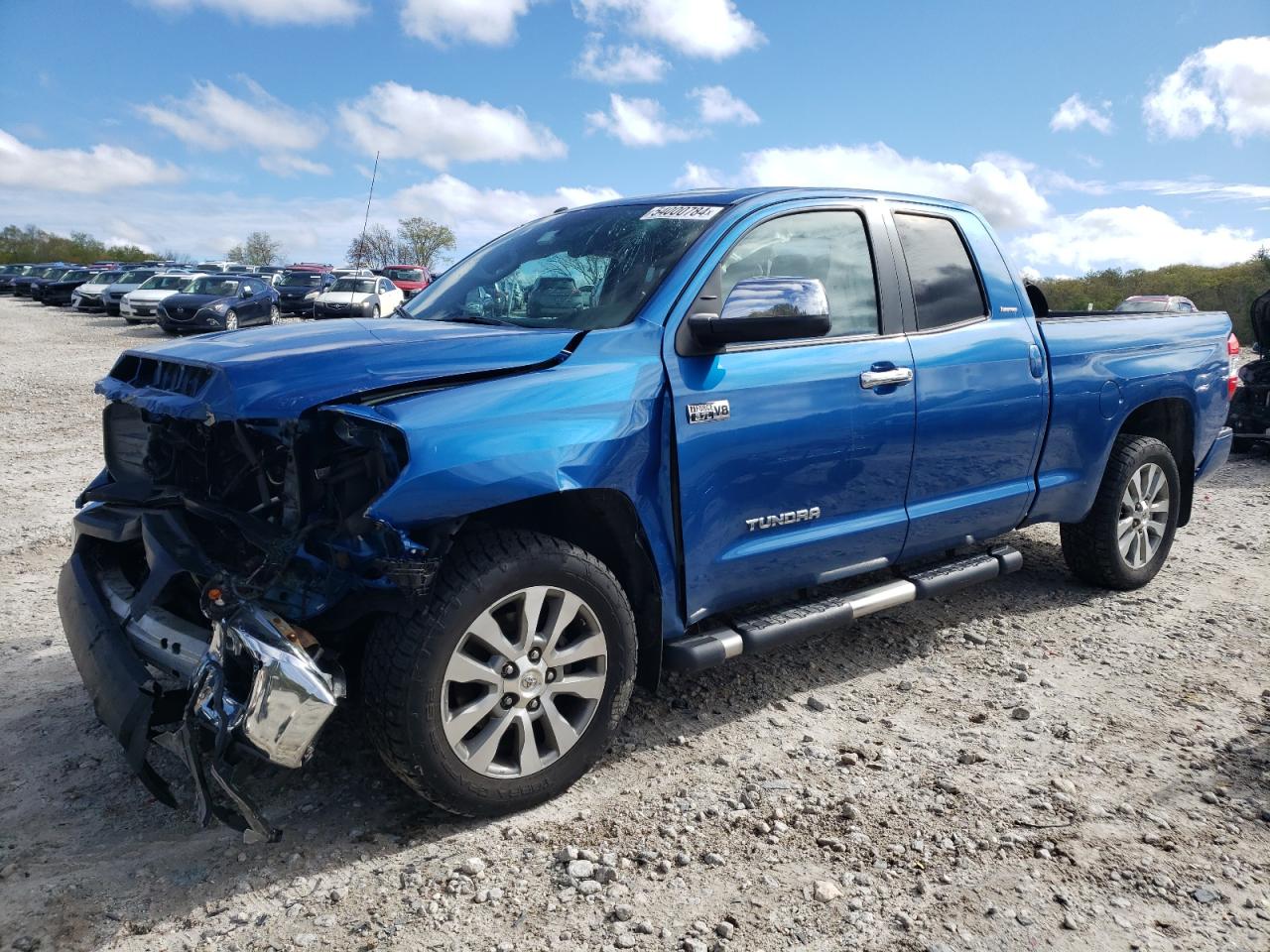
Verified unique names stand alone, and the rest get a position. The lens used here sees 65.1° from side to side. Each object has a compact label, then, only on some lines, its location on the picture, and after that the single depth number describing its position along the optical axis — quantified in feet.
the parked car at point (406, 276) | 121.90
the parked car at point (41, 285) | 125.91
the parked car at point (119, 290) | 101.30
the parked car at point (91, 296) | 106.63
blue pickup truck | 9.20
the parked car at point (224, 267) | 156.13
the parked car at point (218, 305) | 75.05
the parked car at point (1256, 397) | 34.35
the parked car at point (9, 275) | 149.07
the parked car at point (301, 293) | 105.81
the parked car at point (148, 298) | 87.86
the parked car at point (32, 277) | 139.95
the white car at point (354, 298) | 91.66
